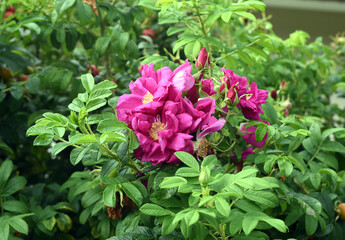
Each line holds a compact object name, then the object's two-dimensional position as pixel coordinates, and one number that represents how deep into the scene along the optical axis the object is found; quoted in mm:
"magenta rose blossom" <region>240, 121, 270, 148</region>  836
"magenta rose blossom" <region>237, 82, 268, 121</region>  777
